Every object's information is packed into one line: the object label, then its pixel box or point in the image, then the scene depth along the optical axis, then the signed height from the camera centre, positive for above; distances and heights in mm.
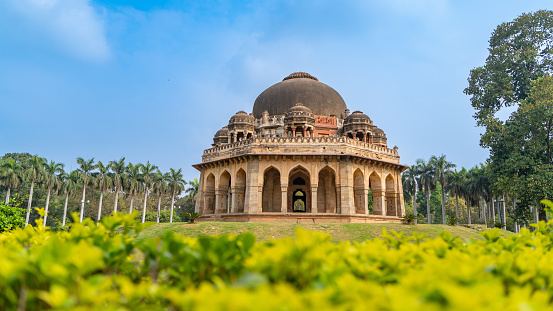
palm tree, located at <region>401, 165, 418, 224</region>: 41406 +3533
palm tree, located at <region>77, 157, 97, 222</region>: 38812 +3735
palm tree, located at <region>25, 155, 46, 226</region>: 37219 +3416
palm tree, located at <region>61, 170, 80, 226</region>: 39188 +2416
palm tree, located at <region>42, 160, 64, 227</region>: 38094 +3028
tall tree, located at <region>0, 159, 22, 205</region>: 37000 +3026
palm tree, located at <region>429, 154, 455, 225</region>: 39062 +4748
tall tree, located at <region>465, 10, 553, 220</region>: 22781 +7969
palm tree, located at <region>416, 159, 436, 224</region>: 39844 +3657
